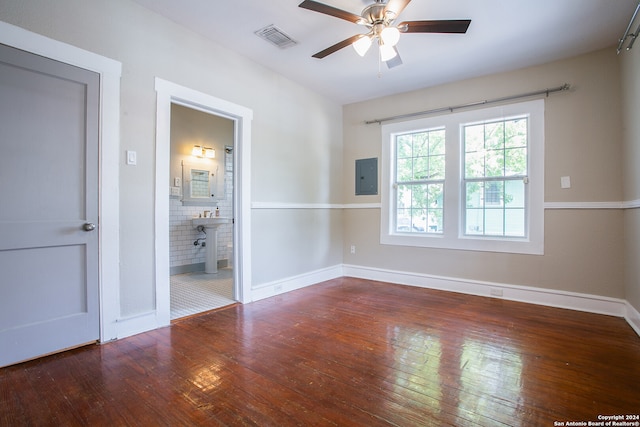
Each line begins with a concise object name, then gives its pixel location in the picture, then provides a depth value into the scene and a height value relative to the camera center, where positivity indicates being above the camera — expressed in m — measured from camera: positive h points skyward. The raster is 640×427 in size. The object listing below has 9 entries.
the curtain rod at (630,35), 2.44 +1.53
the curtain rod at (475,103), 3.37 +1.40
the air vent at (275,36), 2.88 +1.75
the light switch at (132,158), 2.52 +0.46
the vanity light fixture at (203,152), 5.26 +1.08
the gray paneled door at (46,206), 2.00 +0.04
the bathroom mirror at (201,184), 5.19 +0.51
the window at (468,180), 3.53 +0.44
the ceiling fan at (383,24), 2.10 +1.41
